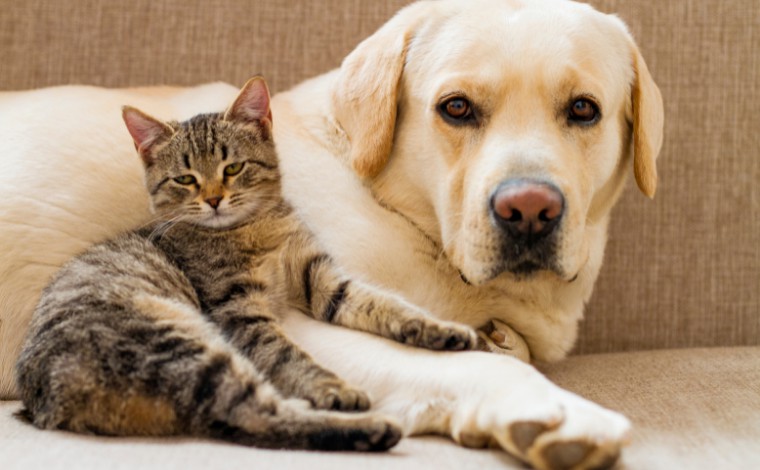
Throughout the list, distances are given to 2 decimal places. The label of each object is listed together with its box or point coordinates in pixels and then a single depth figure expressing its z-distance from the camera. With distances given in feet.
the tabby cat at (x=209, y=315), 2.60
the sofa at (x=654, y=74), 3.68
